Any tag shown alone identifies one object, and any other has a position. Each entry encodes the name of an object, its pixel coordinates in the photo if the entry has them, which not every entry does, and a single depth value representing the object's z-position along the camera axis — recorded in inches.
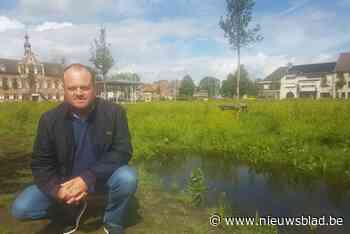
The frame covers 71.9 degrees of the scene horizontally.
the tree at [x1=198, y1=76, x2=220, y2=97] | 3580.2
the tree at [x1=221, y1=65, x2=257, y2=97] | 2375.7
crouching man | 80.7
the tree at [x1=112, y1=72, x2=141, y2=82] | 4007.4
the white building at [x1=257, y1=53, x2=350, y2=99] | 2019.9
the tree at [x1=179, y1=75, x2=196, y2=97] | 2837.1
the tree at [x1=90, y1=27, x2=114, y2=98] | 1166.3
